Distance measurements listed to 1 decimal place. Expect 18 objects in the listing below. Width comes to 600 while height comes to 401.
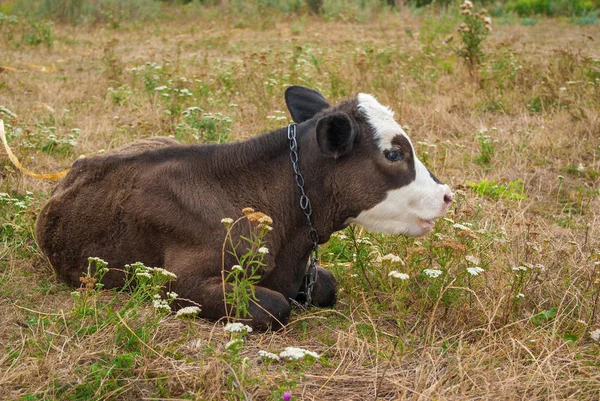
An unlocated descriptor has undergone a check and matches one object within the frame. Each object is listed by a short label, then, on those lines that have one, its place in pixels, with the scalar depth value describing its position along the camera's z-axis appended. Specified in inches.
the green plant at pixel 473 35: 440.1
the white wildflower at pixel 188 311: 149.2
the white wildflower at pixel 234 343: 134.2
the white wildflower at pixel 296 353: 130.7
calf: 190.4
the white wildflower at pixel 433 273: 172.6
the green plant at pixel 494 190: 295.3
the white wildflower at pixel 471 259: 179.4
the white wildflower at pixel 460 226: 193.3
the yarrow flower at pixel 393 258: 169.3
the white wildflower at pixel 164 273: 161.3
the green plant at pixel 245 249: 170.5
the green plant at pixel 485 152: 329.3
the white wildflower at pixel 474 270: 173.2
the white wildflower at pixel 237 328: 142.4
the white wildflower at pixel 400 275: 159.7
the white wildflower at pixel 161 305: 155.6
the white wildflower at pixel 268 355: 135.2
